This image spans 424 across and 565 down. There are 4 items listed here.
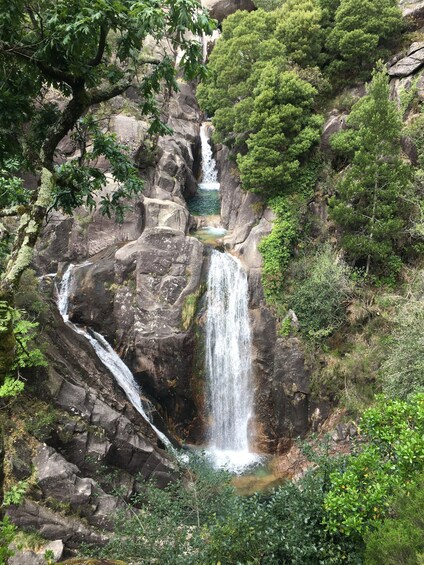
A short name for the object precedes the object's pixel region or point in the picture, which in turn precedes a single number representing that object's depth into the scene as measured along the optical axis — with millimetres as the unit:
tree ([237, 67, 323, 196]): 16609
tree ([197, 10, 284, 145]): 18203
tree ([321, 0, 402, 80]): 17250
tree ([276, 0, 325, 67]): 17891
